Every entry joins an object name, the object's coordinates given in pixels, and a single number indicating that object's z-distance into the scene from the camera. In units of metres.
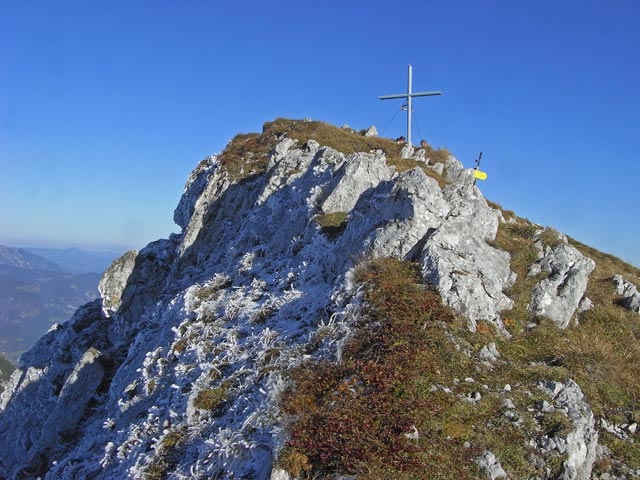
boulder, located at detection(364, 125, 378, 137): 40.91
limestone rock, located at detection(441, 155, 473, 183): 35.94
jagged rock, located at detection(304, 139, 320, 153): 31.84
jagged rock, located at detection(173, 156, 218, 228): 38.41
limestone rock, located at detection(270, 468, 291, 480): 10.65
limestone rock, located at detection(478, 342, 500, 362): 14.57
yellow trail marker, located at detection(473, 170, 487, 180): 39.76
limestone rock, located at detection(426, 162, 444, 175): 34.62
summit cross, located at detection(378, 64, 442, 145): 34.69
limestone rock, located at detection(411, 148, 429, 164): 35.49
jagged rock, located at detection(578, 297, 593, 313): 18.97
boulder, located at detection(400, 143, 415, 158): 35.19
